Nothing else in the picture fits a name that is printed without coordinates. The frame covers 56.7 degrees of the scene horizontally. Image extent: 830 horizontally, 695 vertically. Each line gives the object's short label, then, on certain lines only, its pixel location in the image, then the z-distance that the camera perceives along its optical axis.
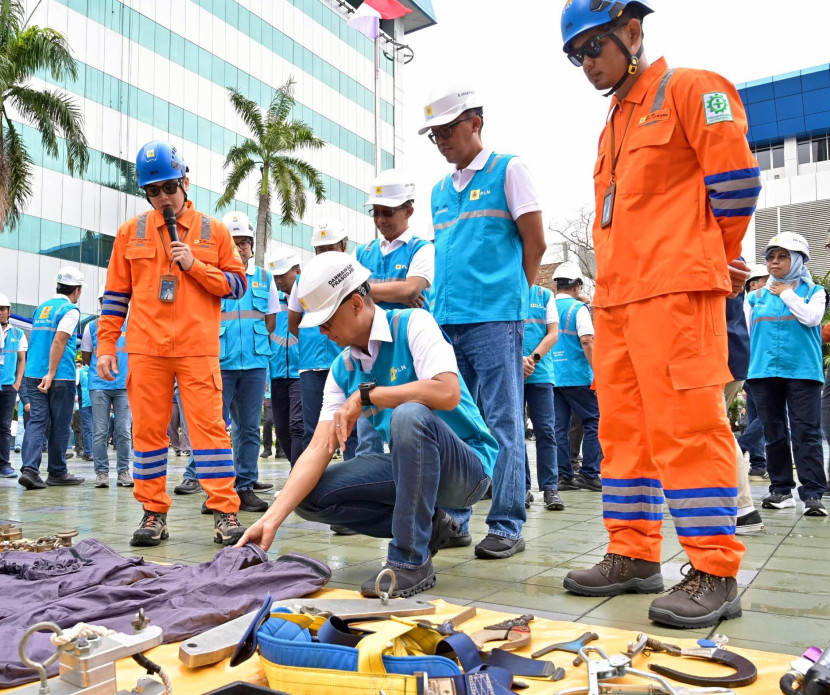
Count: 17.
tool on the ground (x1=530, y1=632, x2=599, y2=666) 2.42
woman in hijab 6.43
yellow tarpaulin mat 2.23
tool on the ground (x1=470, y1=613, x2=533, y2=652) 2.51
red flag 19.31
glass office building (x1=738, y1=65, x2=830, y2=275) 47.93
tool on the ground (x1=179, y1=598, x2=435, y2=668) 2.44
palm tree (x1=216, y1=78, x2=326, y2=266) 32.62
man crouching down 3.31
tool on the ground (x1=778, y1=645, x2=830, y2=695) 1.93
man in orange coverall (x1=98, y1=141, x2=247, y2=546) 4.93
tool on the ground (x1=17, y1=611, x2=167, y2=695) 2.02
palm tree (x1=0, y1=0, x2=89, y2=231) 23.33
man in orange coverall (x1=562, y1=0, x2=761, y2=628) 2.96
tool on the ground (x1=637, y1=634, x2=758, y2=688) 2.16
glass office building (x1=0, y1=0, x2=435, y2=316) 28.56
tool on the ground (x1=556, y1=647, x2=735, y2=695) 2.02
